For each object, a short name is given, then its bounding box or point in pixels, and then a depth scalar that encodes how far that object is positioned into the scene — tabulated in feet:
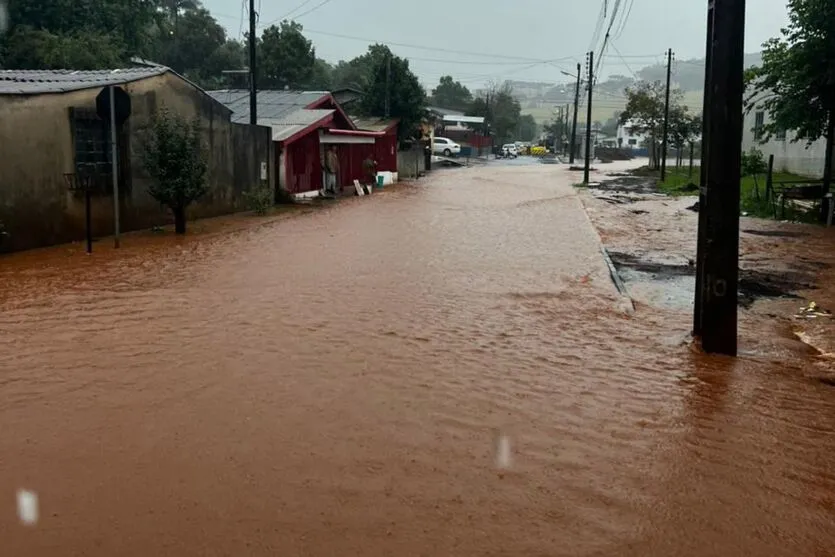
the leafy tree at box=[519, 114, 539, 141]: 516.53
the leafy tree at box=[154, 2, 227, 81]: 196.24
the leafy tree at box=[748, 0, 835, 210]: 64.18
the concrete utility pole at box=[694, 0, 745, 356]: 24.88
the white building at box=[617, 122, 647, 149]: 397.90
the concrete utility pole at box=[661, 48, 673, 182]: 142.10
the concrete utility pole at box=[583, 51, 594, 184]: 138.18
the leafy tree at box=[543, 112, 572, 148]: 400.32
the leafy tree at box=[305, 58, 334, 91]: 210.59
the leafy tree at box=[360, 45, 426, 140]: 158.20
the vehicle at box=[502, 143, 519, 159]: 300.11
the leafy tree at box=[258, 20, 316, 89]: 189.88
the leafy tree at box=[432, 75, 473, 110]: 426.51
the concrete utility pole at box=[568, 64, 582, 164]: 228.22
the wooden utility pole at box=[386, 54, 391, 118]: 153.94
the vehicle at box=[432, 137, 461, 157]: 251.39
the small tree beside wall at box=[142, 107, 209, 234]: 53.01
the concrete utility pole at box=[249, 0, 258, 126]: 82.23
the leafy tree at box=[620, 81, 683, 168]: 191.62
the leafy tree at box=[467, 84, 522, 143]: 344.49
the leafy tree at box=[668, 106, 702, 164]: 184.96
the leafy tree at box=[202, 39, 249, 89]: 194.18
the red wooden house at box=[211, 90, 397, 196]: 86.69
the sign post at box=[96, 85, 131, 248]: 44.01
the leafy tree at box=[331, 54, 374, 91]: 270.51
